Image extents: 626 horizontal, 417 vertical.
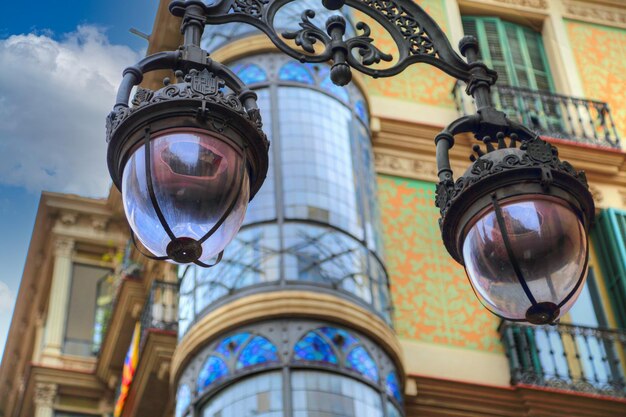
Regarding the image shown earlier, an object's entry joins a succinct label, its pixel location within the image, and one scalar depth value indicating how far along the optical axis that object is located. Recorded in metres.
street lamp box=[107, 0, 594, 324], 5.14
